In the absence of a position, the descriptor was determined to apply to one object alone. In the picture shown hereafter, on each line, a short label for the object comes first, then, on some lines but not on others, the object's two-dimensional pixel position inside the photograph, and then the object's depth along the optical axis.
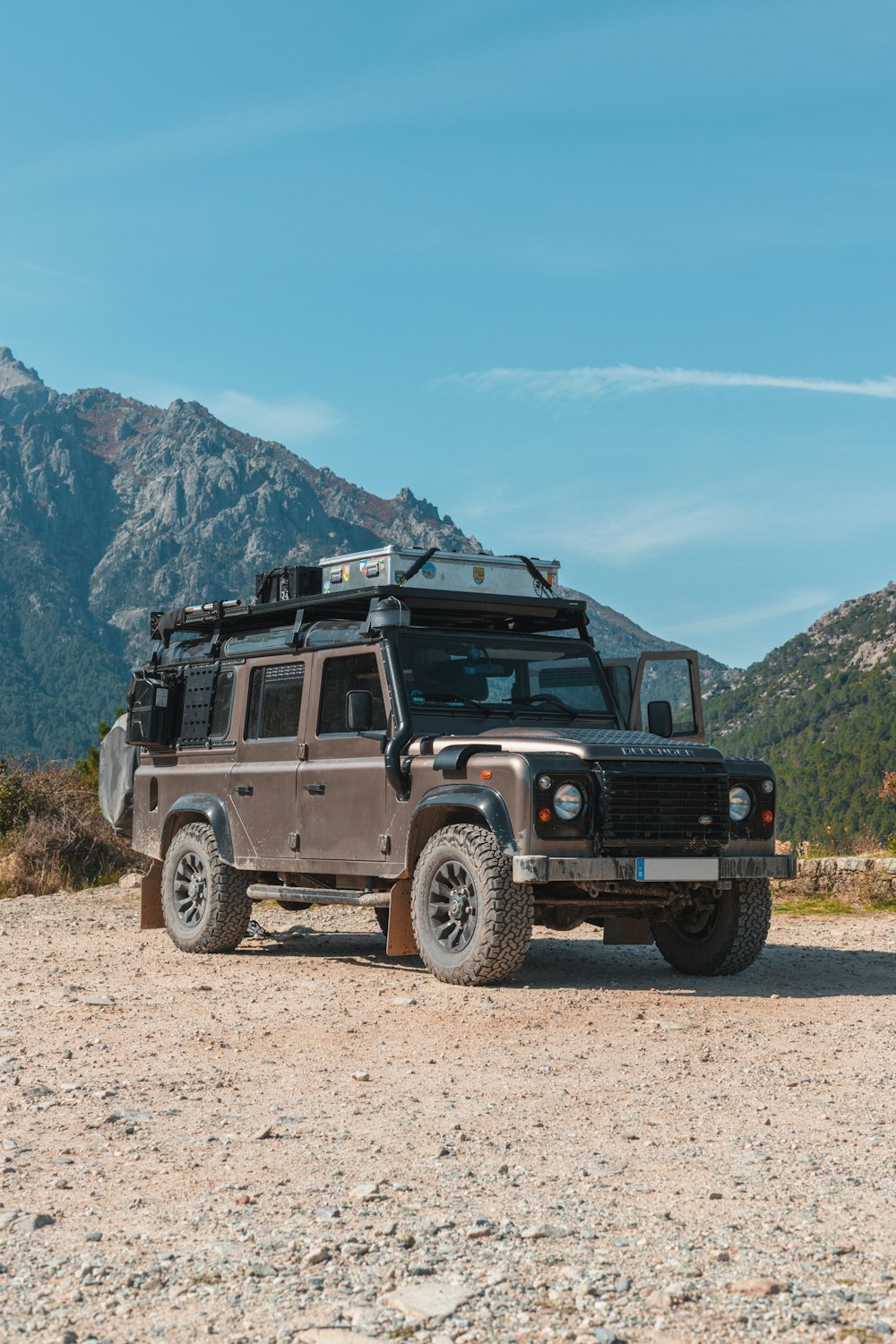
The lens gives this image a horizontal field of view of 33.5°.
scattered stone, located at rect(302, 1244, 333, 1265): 3.74
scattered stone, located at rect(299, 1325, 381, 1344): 3.26
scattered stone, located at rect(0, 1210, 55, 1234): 4.04
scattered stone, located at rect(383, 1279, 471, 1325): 3.40
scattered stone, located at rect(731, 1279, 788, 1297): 3.51
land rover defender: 8.47
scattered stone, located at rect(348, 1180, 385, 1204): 4.30
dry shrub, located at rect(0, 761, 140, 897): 18.20
